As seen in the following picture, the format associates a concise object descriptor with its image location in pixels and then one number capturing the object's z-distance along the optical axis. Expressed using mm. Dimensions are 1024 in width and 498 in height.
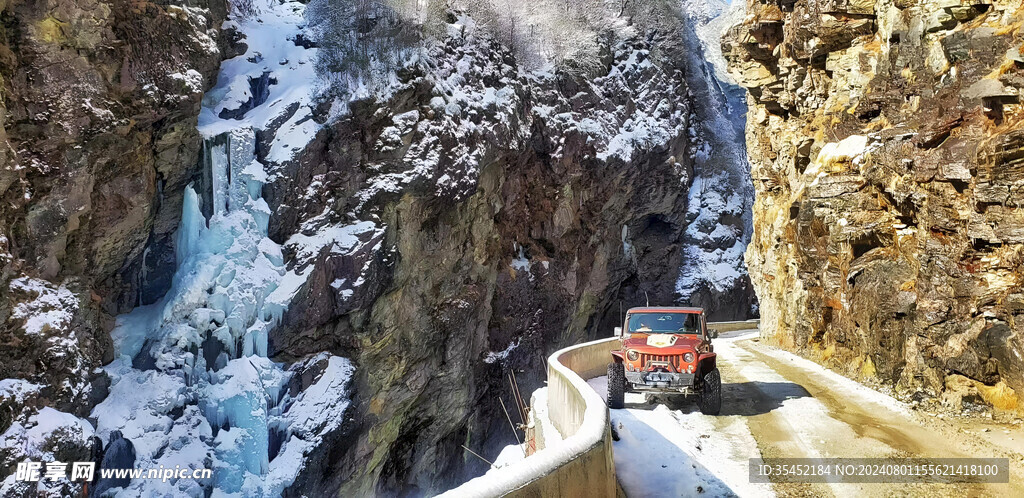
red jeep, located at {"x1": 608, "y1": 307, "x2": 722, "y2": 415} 11102
